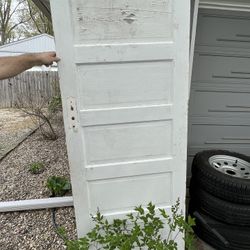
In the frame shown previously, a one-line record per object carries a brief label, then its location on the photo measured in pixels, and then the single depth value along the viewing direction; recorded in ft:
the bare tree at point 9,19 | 65.24
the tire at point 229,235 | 7.11
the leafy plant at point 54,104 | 21.77
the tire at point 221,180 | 6.80
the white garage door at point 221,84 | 8.96
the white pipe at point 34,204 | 9.27
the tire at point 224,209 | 6.92
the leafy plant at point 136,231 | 5.52
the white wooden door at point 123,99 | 5.37
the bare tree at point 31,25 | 58.71
